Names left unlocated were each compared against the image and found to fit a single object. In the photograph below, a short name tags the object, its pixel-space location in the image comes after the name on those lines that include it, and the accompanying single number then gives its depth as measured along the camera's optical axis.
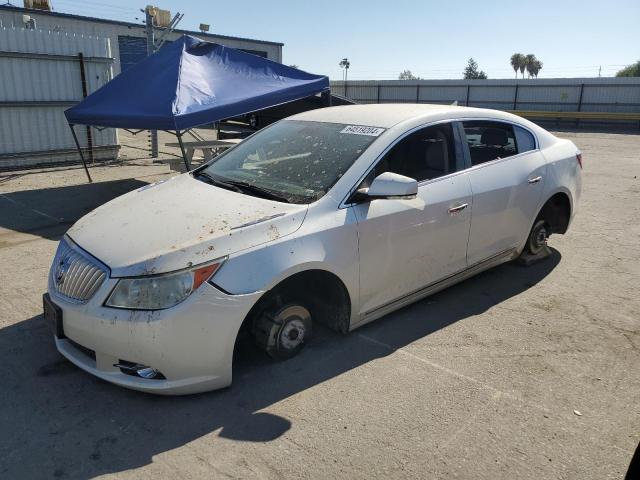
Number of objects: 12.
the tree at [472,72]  84.03
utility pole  12.41
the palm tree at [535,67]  113.06
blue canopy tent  7.28
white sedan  2.86
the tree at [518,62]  114.94
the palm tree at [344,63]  82.44
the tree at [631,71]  66.50
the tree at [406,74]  106.16
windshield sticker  3.84
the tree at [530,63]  113.12
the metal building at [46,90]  11.07
